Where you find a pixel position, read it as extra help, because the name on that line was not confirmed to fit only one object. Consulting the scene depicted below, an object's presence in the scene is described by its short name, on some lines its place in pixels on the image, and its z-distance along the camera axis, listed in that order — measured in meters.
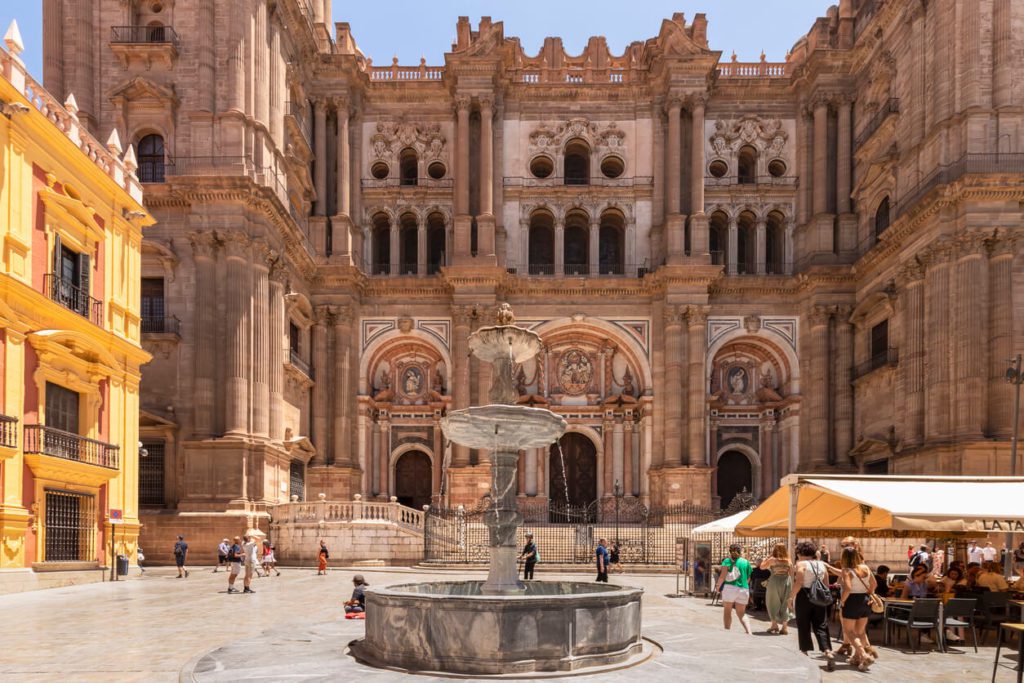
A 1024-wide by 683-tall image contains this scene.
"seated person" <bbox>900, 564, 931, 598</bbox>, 14.88
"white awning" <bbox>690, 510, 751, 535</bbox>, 20.38
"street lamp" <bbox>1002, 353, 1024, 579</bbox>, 23.81
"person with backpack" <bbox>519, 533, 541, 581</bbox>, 21.95
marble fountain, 9.57
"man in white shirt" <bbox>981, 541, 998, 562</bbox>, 22.06
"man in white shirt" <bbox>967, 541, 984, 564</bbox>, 22.73
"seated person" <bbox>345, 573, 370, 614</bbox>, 14.66
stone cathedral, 29.78
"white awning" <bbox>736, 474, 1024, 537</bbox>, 12.62
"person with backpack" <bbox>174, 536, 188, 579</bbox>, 24.28
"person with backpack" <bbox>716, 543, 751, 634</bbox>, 14.17
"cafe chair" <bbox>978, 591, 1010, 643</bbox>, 13.88
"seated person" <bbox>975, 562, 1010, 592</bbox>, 14.52
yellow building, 19.41
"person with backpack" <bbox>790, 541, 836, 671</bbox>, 11.62
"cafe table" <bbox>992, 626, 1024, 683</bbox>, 9.63
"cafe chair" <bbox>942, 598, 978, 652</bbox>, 12.88
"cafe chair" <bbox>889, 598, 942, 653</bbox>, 12.80
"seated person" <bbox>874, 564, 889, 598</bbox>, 15.90
